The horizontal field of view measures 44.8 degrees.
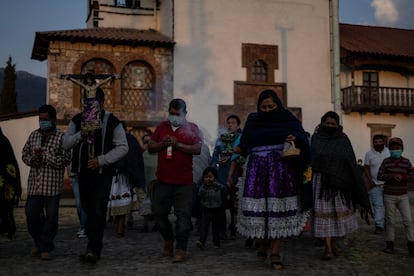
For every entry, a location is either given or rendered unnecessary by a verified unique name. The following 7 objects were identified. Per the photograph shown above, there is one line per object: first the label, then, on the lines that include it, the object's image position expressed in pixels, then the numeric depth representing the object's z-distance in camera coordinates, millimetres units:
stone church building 18656
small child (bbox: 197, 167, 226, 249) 6536
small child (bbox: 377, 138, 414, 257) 6309
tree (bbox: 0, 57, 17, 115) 39000
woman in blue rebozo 5176
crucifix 5254
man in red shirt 5523
